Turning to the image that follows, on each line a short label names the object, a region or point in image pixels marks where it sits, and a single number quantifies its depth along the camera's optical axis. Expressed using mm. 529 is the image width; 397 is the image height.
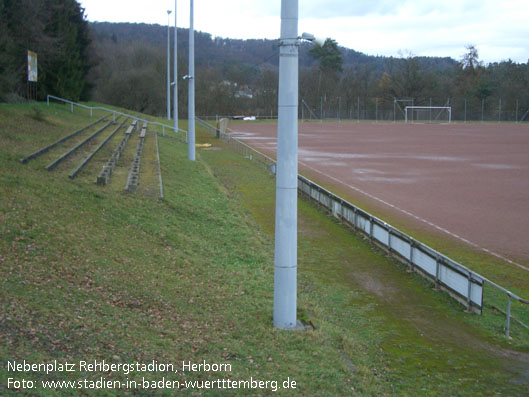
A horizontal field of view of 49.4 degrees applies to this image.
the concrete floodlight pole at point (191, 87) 29188
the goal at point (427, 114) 98375
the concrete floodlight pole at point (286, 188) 8977
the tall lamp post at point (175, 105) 44112
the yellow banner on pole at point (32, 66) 33681
